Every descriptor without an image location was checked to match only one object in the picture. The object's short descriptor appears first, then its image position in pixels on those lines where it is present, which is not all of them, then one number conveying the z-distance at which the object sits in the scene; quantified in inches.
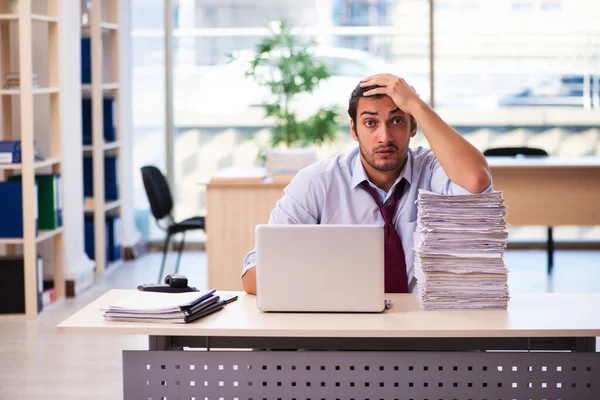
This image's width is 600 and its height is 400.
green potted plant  278.5
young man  108.3
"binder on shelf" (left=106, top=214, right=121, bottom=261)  276.2
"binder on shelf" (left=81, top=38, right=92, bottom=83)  258.7
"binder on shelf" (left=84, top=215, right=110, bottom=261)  265.6
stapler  105.7
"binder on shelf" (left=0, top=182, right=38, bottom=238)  209.6
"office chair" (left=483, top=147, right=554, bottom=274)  261.1
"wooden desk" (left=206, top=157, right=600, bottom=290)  237.9
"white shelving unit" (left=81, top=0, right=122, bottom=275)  259.8
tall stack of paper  99.7
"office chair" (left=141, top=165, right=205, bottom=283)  234.2
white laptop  94.2
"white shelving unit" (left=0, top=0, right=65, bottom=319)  206.4
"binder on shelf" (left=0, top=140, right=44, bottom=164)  207.3
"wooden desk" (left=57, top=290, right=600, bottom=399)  97.7
